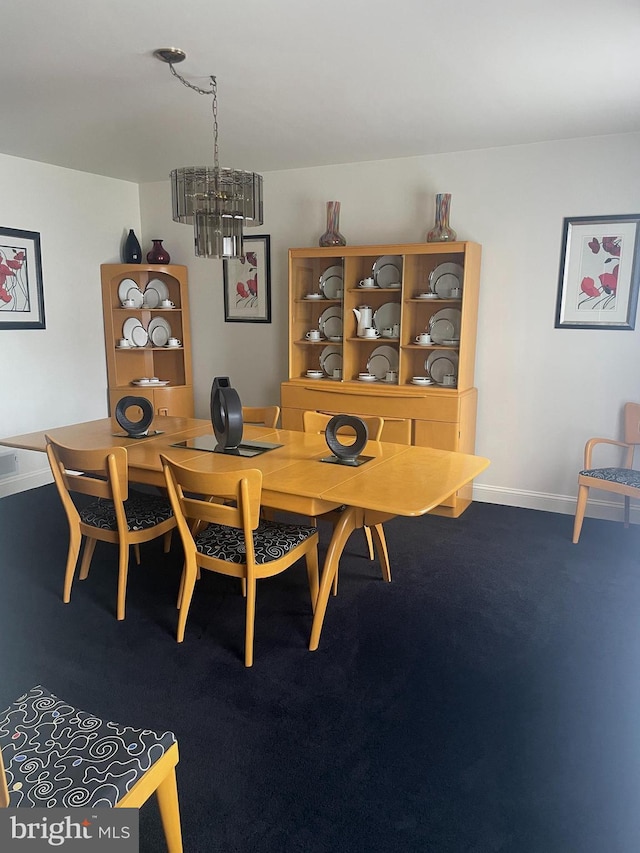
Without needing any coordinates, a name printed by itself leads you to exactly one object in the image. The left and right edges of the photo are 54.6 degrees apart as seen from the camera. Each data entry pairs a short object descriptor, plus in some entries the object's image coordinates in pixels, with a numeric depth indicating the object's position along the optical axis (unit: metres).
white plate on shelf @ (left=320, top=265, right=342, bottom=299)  4.88
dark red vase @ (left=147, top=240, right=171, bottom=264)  5.45
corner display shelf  5.39
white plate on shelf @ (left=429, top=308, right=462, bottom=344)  4.52
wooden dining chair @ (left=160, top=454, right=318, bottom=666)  2.38
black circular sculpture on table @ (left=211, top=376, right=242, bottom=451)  2.94
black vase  5.42
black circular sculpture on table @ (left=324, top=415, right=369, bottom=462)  2.76
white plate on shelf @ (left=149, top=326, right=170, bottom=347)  5.70
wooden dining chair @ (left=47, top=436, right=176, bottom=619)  2.75
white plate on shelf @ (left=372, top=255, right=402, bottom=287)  4.65
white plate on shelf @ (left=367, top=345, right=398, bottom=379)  4.80
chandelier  2.98
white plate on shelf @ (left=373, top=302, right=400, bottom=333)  4.71
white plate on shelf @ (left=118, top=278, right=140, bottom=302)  5.49
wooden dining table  2.35
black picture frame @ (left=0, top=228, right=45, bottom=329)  4.56
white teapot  4.67
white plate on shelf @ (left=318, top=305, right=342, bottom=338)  4.92
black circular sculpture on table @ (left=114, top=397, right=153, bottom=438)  3.37
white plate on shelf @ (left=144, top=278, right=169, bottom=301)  5.67
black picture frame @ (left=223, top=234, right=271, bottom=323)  5.22
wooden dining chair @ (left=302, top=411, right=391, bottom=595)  3.21
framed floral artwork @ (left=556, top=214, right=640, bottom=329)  3.95
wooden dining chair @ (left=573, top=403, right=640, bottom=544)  3.64
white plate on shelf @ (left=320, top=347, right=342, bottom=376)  4.98
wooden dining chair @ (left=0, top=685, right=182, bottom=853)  1.29
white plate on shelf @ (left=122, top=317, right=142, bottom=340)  5.55
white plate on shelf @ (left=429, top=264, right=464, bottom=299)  4.44
